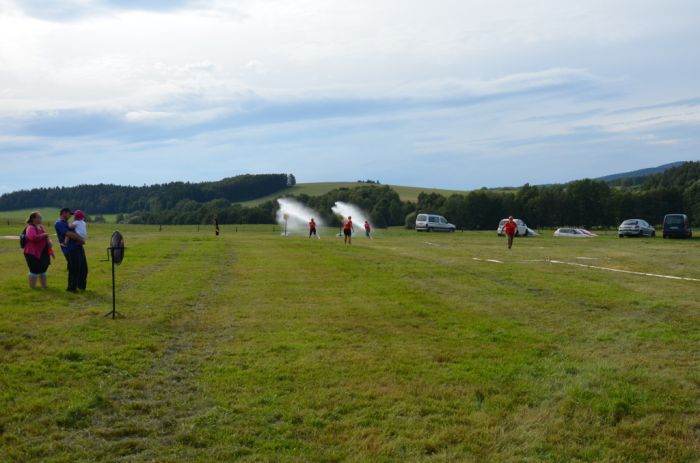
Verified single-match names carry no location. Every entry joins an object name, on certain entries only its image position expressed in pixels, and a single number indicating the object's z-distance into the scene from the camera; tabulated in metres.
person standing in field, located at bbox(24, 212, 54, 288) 15.04
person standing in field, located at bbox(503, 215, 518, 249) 32.88
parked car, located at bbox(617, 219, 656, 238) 57.91
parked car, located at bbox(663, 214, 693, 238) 54.44
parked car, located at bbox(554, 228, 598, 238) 62.92
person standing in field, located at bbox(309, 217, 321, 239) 52.22
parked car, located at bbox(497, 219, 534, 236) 61.16
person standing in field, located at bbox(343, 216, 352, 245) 39.72
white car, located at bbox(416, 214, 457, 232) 68.56
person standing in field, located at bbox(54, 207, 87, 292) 15.09
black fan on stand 11.94
